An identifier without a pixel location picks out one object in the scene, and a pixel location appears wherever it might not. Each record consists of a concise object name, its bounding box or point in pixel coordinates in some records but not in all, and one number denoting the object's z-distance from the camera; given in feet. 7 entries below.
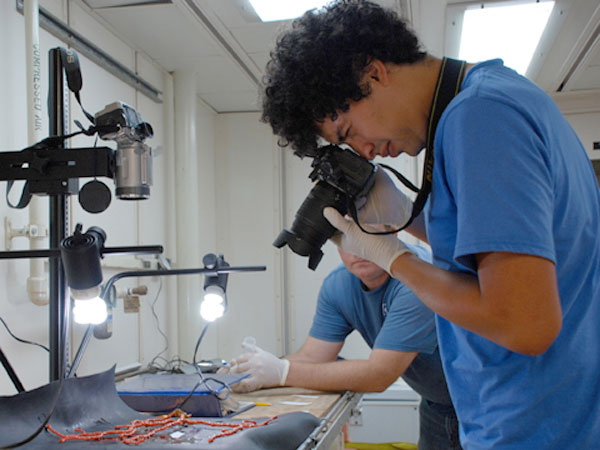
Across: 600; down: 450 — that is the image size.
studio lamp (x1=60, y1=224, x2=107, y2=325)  3.54
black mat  3.50
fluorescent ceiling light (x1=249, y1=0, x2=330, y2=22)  8.05
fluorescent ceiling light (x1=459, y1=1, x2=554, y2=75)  8.30
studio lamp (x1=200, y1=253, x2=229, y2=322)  5.61
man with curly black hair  2.23
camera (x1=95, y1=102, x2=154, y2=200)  3.71
